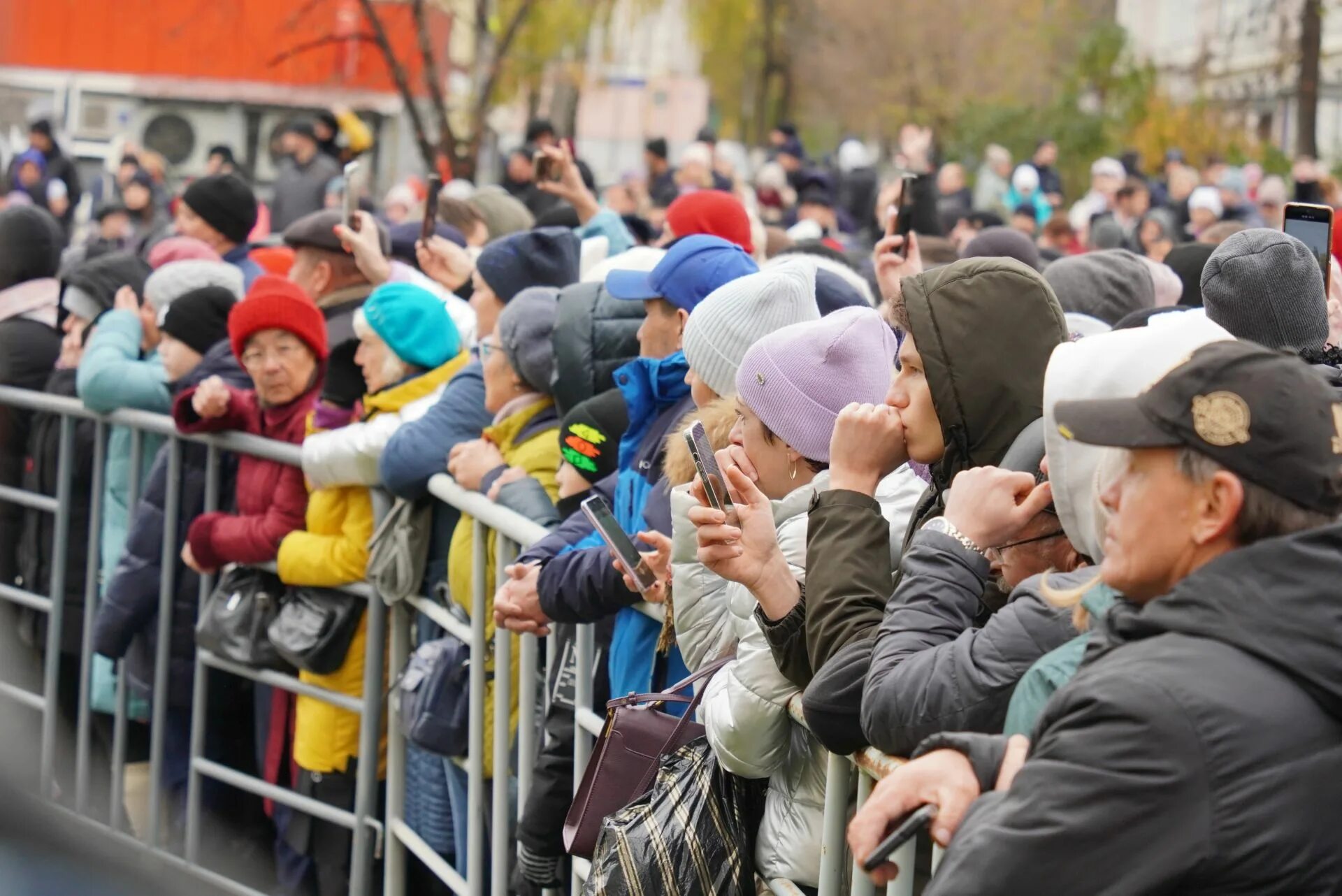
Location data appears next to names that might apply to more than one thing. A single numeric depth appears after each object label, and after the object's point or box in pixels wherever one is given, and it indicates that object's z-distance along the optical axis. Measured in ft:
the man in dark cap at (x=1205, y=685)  14.70
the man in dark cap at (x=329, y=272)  49.75
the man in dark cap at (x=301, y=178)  106.83
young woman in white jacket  23.11
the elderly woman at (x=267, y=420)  42.96
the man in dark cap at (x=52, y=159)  136.67
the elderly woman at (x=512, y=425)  35.83
